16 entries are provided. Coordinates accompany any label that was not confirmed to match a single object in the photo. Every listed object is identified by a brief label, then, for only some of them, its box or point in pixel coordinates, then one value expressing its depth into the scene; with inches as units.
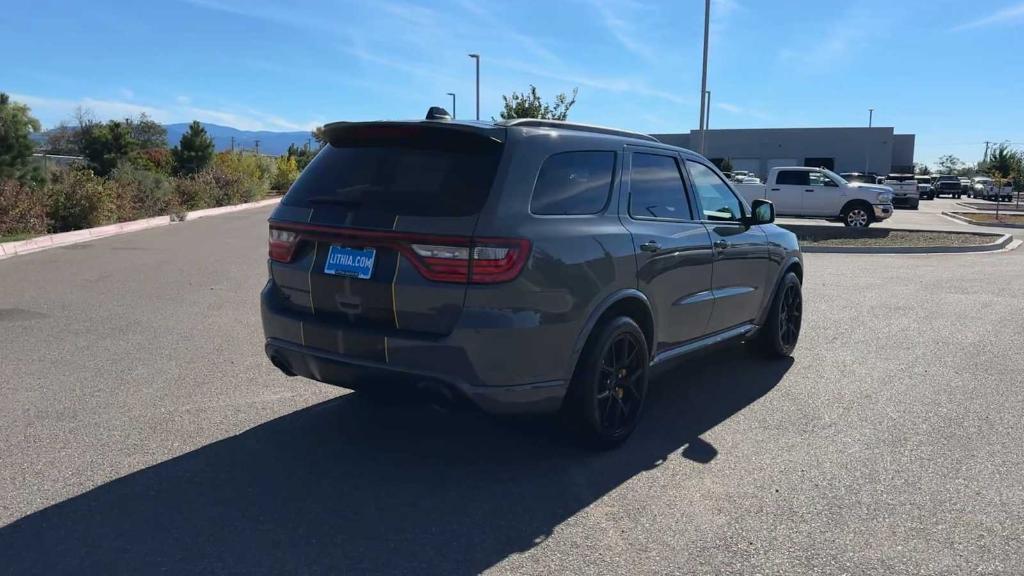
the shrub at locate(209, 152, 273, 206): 1199.6
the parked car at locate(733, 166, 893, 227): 881.5
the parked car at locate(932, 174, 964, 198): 2263.8
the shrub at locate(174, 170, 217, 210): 1029.8
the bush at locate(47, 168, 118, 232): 674.2
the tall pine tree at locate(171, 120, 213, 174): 1497.3
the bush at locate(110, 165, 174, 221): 792.3
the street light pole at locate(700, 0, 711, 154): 954.7
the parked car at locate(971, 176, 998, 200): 2083.2
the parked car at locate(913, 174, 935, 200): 2018.9
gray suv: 149.5
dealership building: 2591.0
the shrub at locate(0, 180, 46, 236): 602.5
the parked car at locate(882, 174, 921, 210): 1507.1
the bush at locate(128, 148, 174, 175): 1382.9
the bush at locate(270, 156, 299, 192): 1641.2
